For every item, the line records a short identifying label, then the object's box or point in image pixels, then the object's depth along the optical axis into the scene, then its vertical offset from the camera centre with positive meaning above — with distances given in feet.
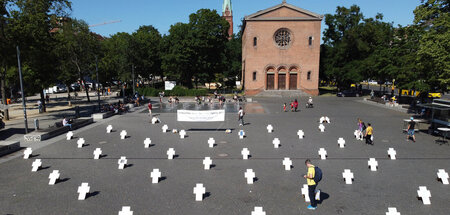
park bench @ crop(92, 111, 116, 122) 95.85 -11.67
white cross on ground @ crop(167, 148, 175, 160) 50.47 -12.76
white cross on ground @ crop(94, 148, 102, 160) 50.60 -12.68
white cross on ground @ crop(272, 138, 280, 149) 57.47 -12.51
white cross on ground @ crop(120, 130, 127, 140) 66.44 -12.41
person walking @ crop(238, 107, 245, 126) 81.30 -10.06
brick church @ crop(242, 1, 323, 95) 186.50 +18.93
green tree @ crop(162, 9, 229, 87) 198.18 +22.36
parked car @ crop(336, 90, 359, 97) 186.91 -9.73
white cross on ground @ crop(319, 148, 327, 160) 49.99 -12.83
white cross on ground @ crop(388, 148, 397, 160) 50.06 -12.79
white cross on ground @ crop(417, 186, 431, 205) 32.79 -13.08
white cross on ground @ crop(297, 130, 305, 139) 65.92 -12.41
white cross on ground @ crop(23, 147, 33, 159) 50.85 -12.47
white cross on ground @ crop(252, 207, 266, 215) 27.43 -12.31
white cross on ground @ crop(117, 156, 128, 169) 44.94 -12.58
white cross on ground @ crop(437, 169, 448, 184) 38.73 -13.06
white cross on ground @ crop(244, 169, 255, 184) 38.86 -12.79
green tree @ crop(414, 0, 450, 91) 68.95 +9.00
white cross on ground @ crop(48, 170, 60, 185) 38.86 -12.75
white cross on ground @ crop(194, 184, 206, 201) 33.96 -13.03
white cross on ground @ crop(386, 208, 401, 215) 27.58 -12.51
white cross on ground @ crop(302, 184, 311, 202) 33.81 -13.20
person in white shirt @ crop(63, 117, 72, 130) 74.84 -10.88
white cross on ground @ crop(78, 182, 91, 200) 34.34 -12.90
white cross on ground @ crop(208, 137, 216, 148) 58.18 -12.50
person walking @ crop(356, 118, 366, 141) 63.95 -11.46
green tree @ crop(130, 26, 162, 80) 201.16 +19.70
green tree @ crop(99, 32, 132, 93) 195.25 +15.12
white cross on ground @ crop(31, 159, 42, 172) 44.29 -12.69
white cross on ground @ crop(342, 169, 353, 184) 38.81 -12.90
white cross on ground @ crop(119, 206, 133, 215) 27.91 -12.41
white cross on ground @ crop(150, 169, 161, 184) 39.32 -12.83
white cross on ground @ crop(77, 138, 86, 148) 58.59 -12.44
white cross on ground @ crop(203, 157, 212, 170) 44.73 -12.68
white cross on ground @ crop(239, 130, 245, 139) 65.87 -12.39
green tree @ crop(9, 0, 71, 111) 87.86 +13.60
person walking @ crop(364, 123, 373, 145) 58.85 -11.75
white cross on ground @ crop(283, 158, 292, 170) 44.09 -12.75
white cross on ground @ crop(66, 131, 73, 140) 65.51 -12.35
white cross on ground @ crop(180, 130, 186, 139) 66.74 -12.39
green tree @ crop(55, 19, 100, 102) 125.10 +14.26
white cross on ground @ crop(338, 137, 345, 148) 58.03 -12.75
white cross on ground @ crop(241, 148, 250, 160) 49.83 -12.68
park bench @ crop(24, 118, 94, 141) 64.18 -11.85
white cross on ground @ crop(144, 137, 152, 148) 58.18 -12.47
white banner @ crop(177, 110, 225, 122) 75.87 -9.45
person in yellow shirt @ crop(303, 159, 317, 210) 31.14 -11.25
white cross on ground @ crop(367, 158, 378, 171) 43.86 -12.83
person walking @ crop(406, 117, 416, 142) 62.82 -11.13
